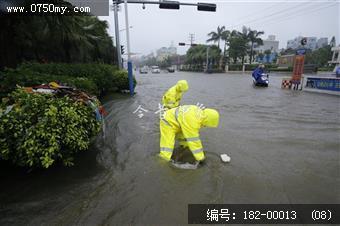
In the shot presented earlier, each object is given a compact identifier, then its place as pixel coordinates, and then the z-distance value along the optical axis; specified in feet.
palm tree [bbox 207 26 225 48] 155.22
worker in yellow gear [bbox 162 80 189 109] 16.51
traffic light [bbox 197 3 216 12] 34.47
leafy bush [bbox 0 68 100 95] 14.22
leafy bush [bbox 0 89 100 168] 8.87
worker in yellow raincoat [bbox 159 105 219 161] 10.69
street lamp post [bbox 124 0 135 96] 35.77
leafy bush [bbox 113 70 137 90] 38.82
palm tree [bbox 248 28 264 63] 142.82
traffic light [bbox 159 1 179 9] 34.84
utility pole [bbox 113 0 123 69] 40.37
